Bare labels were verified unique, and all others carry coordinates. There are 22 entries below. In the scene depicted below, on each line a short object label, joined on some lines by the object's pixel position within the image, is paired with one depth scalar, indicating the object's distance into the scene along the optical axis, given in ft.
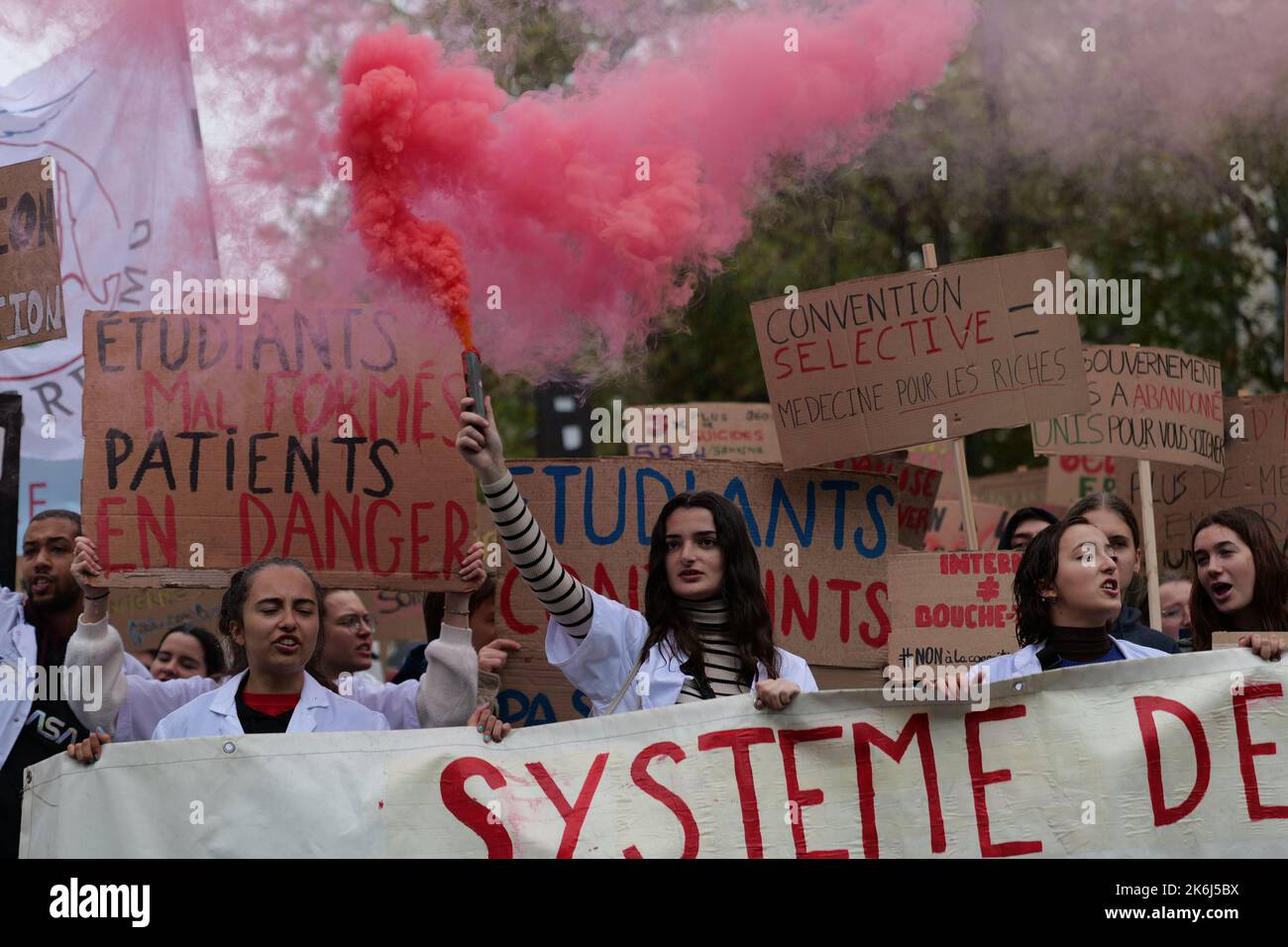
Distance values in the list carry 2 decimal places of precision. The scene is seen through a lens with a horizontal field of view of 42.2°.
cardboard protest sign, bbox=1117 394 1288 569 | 21.84
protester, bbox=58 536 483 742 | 14.47
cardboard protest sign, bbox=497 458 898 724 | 18.31
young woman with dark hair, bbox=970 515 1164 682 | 13.99
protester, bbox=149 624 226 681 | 20.03
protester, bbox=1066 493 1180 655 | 15.92
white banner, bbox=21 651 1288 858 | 12.94
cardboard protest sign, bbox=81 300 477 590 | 16.53
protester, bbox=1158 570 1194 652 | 21.79
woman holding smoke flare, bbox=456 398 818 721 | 14.46
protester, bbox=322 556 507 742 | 15.29
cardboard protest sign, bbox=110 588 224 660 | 25.04
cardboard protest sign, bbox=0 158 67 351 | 17.63
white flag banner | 21.66
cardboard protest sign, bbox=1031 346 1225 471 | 20.85
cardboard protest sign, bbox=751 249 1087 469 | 18.38
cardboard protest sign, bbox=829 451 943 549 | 21.02
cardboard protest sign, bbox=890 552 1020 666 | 18.20
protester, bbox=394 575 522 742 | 17.48
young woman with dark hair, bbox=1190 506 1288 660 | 16.11
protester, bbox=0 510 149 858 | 15.76
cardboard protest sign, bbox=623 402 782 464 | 27.76
